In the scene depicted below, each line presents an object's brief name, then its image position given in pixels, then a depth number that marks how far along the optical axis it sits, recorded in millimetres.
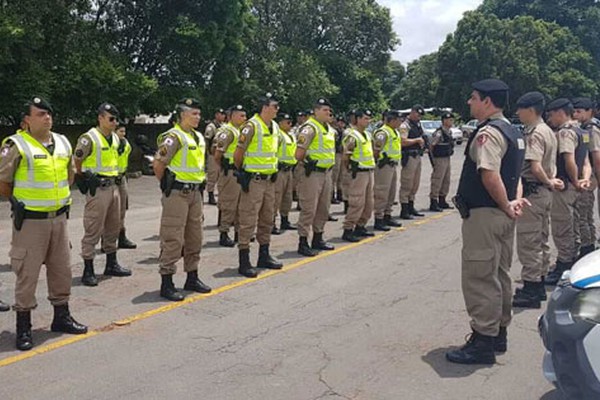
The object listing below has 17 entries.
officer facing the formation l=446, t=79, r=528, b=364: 4676
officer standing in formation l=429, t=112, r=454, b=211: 12570
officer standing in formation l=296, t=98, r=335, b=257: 8516
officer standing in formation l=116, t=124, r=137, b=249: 7883
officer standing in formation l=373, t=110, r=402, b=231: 10422
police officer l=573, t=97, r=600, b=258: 7691
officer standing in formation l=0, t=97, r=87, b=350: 5008
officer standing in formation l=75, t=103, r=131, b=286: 7133
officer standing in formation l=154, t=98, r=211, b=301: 6246
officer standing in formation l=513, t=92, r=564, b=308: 6195
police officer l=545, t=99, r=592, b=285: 6918
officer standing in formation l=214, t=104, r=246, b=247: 9234
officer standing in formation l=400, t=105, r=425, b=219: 11688
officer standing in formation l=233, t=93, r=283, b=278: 7320
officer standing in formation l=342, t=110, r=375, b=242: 9250
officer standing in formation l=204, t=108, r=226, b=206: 12336
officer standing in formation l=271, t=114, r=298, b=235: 9820
